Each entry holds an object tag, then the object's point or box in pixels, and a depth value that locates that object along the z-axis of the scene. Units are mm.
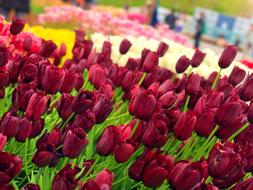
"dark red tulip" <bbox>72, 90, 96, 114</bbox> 1594
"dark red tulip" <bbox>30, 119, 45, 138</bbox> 1599
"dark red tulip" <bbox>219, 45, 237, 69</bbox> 2422
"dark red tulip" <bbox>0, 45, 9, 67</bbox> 1896
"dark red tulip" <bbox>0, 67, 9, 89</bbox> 1769
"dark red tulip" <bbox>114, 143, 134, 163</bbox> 1577
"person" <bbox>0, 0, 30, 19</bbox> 9062
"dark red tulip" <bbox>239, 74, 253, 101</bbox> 2018
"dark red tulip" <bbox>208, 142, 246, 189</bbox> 1464
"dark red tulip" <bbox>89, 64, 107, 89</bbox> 2070
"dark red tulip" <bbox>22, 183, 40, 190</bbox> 1289
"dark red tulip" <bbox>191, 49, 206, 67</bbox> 2609
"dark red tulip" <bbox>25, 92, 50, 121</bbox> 1579
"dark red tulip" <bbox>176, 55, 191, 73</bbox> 2527
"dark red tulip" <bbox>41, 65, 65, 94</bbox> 1716
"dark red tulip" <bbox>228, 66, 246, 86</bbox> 2320
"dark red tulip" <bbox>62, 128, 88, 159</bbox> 1436
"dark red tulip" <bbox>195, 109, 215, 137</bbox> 1707
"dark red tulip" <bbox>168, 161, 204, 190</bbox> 1442
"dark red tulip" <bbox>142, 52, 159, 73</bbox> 2355
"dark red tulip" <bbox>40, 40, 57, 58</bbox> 2418
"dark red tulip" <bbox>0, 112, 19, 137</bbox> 1525
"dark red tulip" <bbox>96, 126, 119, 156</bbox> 1568
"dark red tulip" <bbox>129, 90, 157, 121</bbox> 1629
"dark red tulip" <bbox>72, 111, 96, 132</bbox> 1568
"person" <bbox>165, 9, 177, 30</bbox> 15745
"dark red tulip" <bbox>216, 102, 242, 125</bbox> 1667
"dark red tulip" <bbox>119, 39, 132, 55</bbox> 2863
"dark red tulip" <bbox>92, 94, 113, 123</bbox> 1621
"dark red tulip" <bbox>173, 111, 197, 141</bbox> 1709
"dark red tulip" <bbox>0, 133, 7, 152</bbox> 1425
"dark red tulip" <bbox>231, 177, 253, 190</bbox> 1481
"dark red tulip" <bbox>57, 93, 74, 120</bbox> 1654
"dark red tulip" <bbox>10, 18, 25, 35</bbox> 2447
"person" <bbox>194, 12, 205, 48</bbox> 16964
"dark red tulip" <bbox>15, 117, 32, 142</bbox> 1544
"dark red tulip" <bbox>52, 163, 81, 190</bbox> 1295
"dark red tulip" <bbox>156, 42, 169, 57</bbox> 2876
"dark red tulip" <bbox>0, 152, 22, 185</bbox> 1291
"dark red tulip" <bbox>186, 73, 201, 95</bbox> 2133
